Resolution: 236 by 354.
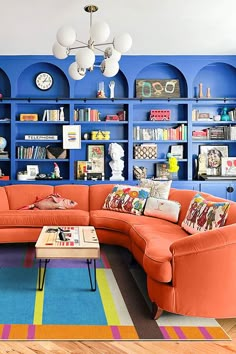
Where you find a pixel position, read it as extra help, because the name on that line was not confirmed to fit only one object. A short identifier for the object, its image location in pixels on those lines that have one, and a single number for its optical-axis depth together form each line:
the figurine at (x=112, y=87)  6.33
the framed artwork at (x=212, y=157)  6.48
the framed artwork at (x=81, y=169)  6.40
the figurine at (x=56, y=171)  6.27
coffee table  3.07
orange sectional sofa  2.48
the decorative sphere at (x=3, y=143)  6.28
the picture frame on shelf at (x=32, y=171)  6.39
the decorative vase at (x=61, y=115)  6.30
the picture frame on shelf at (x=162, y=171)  6.50
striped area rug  2.40
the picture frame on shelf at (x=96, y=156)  6.50
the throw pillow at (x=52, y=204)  4.86
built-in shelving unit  6.23
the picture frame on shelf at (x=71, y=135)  6.27
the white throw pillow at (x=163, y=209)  4.36
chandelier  3.47
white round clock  6.44
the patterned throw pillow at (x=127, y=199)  4.72
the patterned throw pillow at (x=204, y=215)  3.14
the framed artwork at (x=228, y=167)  6.40
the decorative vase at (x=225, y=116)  6.41
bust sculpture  6.30
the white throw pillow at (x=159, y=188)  4.80
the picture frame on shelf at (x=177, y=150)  6.53
